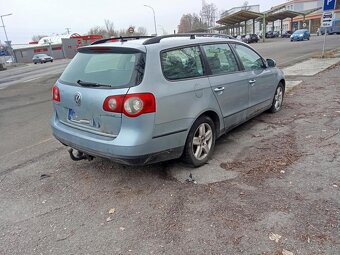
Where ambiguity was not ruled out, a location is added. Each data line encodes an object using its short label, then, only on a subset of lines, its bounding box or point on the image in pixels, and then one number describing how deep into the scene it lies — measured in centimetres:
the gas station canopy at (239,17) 5238
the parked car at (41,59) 4844
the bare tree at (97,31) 9783
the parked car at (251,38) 5066
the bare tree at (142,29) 9911
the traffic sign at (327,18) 1437
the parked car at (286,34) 6630
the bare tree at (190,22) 9412
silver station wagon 325
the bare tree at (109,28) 9781
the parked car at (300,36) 4249
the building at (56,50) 6316
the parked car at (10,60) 5729
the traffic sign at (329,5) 1367
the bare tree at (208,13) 10681
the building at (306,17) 7754
